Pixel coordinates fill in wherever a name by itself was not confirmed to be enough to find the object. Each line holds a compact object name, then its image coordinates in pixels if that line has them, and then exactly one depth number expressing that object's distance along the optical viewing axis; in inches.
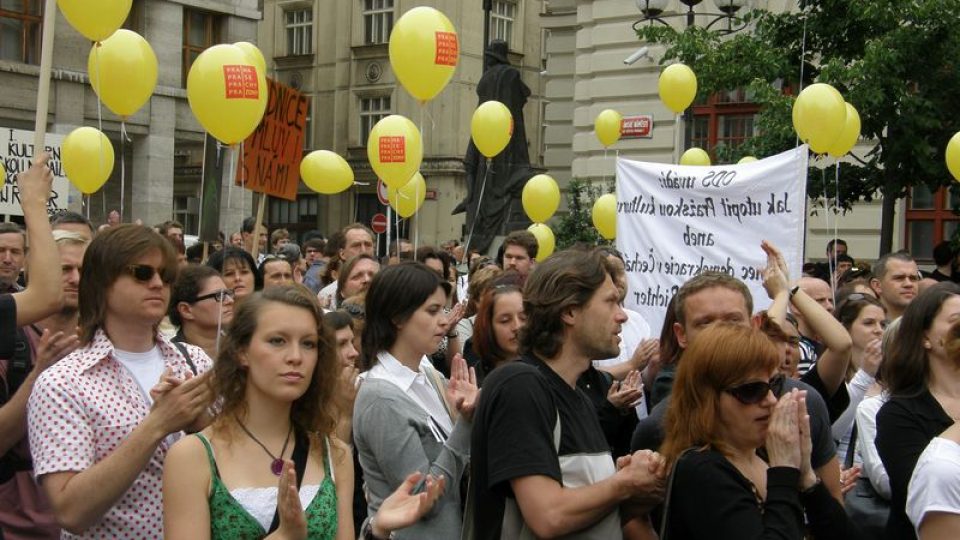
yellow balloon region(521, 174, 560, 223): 600.7
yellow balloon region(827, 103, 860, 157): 448.5
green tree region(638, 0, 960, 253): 572.7
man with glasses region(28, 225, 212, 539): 153.3
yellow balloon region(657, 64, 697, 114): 554.6
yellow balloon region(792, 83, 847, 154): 402.6
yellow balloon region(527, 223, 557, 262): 584.4
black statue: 740.0
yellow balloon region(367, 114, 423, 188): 442.3
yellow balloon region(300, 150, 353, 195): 549.6
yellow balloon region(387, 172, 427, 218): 520.7
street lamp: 605.6
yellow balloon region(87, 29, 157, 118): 396.5
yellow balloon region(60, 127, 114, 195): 481.1
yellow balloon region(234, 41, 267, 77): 388.5
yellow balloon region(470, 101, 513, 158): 543.5
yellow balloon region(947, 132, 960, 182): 458.6
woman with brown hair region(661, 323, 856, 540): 141.8
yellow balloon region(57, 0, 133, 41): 347.6
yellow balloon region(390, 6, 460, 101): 405.4
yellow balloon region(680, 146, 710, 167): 588.4
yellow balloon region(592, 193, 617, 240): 577.0
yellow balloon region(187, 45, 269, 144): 356.5
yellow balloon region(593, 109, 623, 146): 718.5
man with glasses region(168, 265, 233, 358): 238.4
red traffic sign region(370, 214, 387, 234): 1157.1
